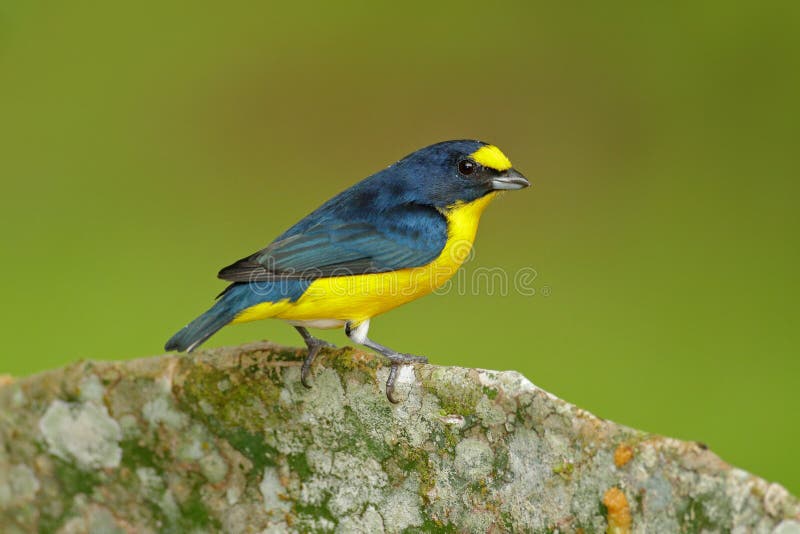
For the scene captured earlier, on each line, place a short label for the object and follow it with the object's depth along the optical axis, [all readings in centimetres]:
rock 512
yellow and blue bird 648
